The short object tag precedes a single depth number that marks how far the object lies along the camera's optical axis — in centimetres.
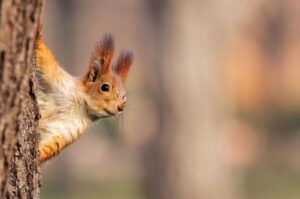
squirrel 725
